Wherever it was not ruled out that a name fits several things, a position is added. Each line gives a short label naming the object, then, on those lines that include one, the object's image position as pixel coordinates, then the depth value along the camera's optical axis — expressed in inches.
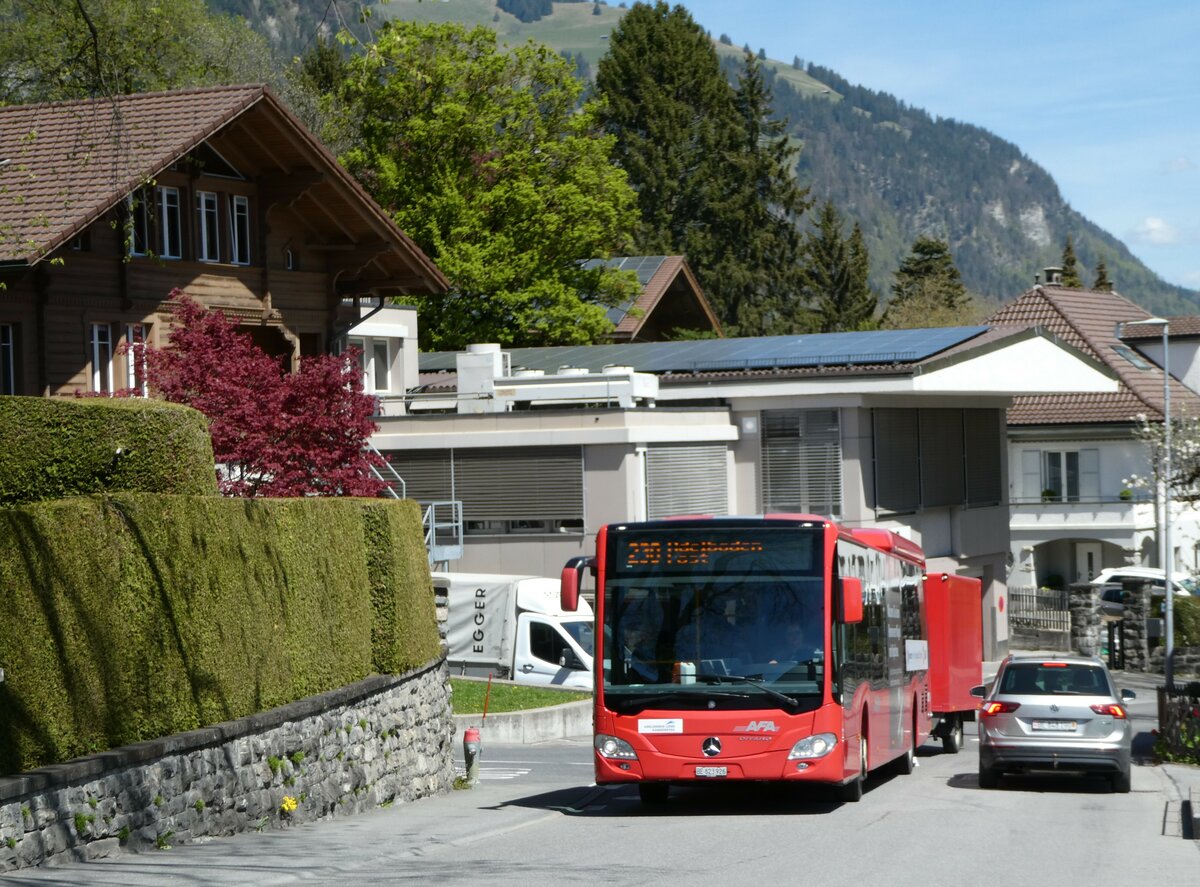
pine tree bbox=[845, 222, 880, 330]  3708.2
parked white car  2127.2
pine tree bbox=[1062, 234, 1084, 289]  3988.7
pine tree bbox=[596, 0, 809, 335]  3432.6
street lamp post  1818.4
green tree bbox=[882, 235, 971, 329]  3843.5
